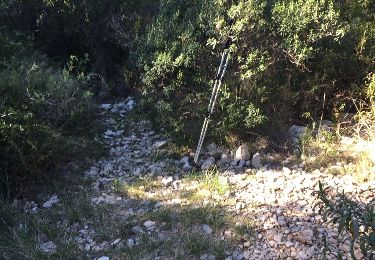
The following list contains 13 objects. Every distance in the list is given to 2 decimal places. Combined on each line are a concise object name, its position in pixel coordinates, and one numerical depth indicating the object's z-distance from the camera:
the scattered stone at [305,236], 3.22
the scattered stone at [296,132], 4.58
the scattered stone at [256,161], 4.36
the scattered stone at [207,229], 3.50
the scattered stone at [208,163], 4.43
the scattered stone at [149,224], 3.68
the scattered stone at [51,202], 4.17
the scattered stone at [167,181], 4.32
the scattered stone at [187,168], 4.50
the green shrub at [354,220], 1.91
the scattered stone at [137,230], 3.62
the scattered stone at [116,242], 3.55
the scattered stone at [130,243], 3.49
